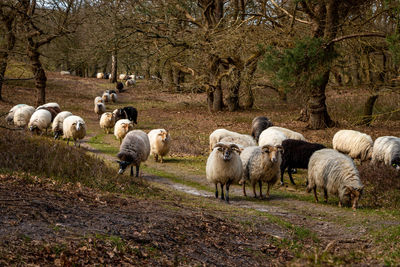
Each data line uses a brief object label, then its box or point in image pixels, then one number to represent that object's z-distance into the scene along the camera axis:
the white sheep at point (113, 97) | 42.22
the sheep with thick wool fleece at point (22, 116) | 22.16
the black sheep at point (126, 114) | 26.72
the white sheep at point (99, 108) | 30.89
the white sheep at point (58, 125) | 20.80
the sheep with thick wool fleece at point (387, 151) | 15.07
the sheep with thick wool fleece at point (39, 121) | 20.80
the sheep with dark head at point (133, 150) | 13.38
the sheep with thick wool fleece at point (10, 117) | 23.17
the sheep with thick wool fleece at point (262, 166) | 12.46
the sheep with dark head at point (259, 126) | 20.97
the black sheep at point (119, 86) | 51.42
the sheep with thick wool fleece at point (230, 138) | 17.27
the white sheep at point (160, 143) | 17.36
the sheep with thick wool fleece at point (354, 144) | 17.05
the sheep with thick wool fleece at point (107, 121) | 25.20
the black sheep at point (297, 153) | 14.16
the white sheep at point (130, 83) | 59.23
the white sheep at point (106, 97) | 41.01
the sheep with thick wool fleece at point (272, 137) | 16.69
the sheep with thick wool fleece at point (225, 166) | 11.72
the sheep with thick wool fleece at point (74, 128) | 19.16
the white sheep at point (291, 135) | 17.61
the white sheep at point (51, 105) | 24.58
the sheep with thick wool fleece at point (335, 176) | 11.22
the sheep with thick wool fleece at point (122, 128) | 20.97
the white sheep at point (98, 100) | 33.04
